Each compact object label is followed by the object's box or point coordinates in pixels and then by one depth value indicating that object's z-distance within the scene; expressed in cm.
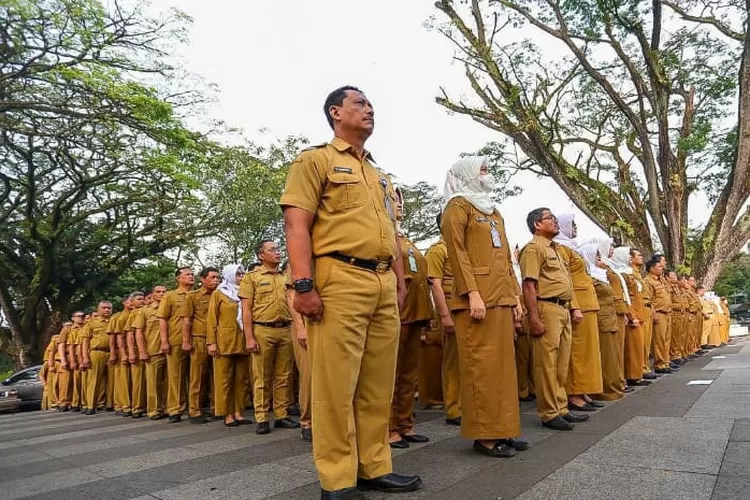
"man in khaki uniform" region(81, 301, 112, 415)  939
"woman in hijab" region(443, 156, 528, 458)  348
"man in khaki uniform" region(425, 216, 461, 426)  502
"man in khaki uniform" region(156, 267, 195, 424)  678
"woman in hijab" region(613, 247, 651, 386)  686
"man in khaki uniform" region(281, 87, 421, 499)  268
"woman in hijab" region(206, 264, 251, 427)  592
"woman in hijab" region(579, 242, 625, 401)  570
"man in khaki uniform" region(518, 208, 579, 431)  427
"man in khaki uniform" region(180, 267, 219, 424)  651
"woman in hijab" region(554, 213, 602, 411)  507
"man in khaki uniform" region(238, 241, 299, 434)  546
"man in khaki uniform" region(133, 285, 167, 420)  739
